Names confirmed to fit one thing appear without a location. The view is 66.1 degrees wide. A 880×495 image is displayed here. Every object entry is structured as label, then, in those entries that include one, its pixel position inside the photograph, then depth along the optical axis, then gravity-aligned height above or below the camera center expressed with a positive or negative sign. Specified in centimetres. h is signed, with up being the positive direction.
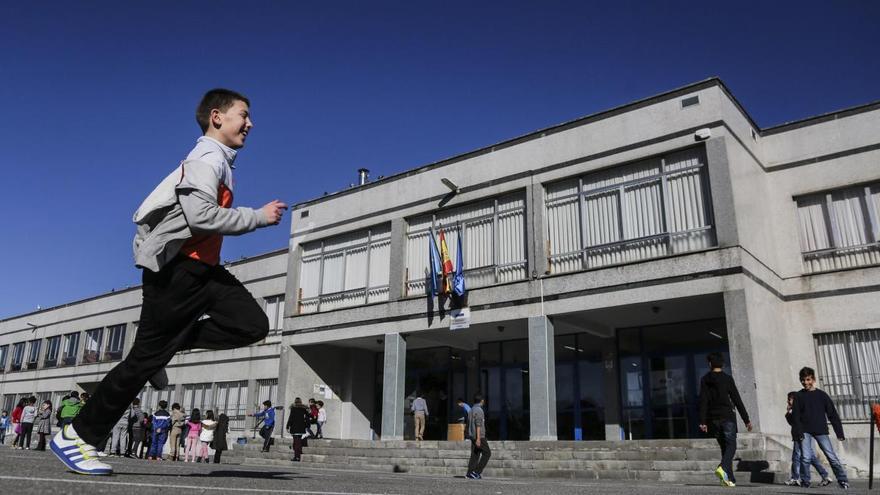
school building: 1658 +454
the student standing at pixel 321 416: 2392 +85
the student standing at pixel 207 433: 1912 +19
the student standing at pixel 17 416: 2289 +77
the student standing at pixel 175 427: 2008 +36
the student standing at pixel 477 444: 1283 -3
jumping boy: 397 +88
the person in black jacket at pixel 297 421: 1844 +51
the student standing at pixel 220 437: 1814 +8
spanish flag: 2083 +516
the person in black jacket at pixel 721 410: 950 +48
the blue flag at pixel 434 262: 2120 +546
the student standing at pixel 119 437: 2062 +6
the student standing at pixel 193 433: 1955 +19
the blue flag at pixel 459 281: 2039 +468
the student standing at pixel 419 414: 2111 +85
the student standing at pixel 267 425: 2148 +47
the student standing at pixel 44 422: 2024 +49
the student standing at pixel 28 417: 2177 +66
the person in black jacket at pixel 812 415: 1061 +45
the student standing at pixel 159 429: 1930 +29
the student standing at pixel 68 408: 1784 +78
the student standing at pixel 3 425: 3331 +63
